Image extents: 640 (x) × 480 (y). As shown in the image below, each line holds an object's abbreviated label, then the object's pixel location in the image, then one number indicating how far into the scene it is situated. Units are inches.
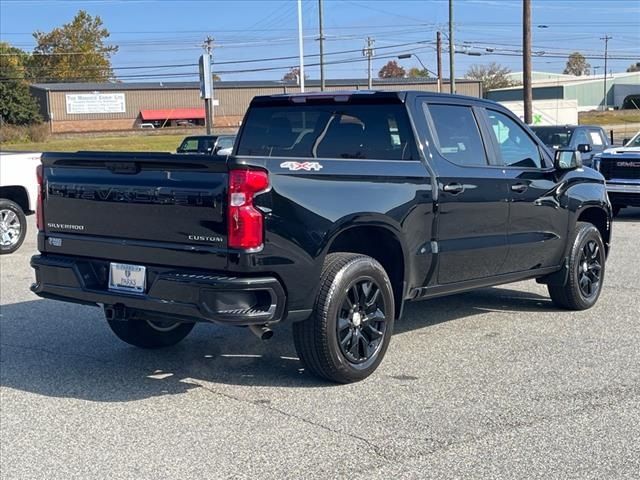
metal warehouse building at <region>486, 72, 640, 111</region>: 4074.8
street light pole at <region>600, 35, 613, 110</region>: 4013.3
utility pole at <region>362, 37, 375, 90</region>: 3282.7
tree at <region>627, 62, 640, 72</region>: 6033.5
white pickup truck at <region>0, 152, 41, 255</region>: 500.1
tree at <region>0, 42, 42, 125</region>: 3189.5
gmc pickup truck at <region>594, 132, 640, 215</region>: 629.9
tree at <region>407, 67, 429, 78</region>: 5329.7
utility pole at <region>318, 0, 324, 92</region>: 2009.4
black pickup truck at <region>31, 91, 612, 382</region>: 207.5
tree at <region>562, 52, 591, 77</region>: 6067.9
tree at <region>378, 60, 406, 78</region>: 5673.2
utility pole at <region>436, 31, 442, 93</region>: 2460.9
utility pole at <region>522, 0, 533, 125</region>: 1240.8
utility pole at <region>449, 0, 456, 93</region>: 1718.8
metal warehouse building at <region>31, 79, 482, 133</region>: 3297.2
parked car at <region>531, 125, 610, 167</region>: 759.7
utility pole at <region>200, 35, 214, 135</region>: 1143.6
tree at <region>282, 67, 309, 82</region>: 4794.3
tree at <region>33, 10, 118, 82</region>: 4133.9
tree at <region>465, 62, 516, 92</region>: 4806.4
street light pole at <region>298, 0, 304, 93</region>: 1700.3
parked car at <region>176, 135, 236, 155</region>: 1013.9
